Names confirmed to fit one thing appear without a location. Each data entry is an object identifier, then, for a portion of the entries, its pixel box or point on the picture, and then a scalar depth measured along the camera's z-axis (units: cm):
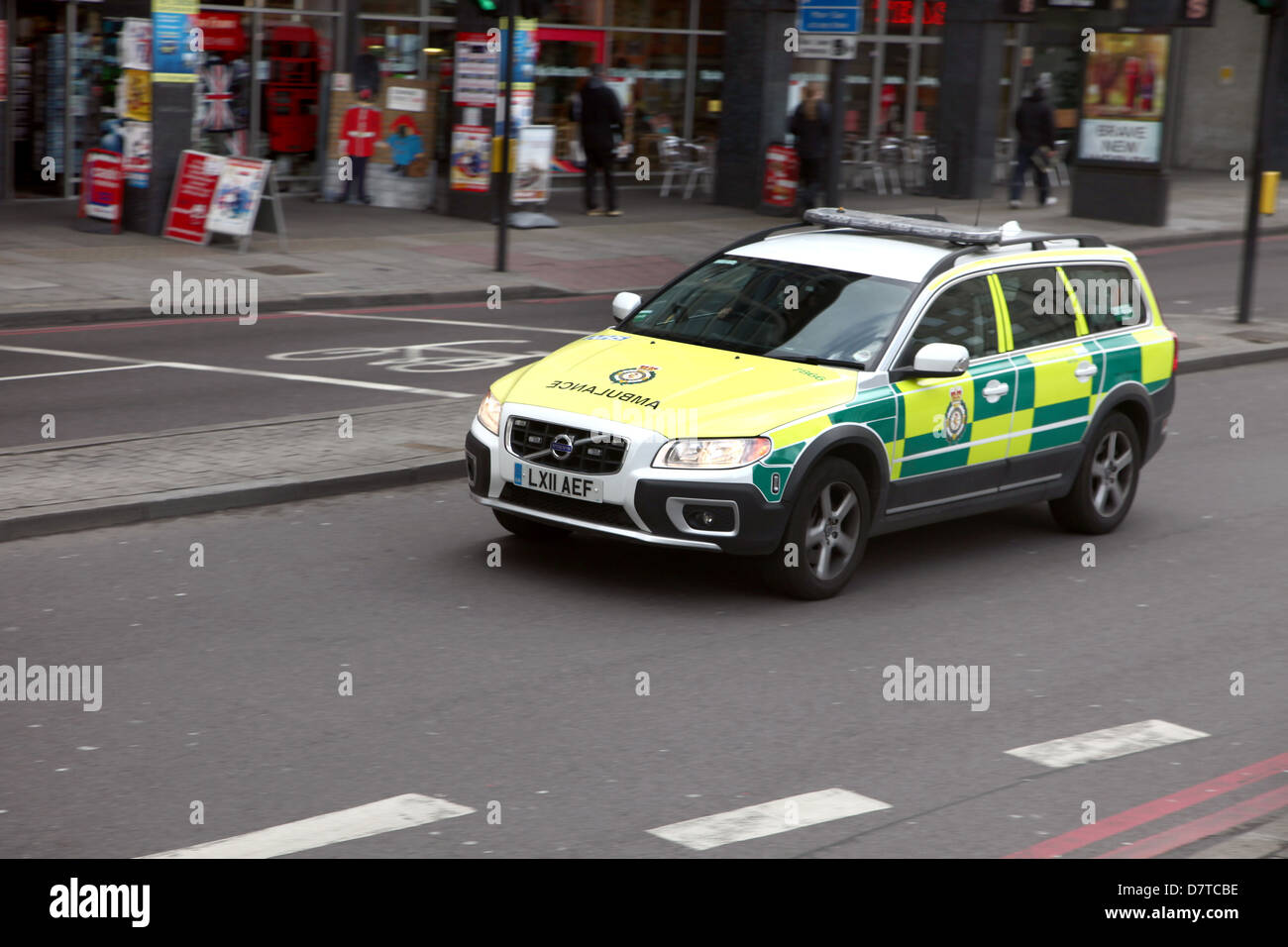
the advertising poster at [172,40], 2059
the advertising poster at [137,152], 2102
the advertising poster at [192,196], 2077
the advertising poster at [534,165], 2445
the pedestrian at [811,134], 2631
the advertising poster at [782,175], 2733
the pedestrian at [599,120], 2584
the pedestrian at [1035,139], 2953
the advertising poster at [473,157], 2503
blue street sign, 1705
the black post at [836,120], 1761
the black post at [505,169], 1872
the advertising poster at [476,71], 2439
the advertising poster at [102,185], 2112
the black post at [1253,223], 1823
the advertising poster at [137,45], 2066
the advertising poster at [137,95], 2080
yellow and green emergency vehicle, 812
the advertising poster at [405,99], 2653
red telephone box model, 2630
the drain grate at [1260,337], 1808
